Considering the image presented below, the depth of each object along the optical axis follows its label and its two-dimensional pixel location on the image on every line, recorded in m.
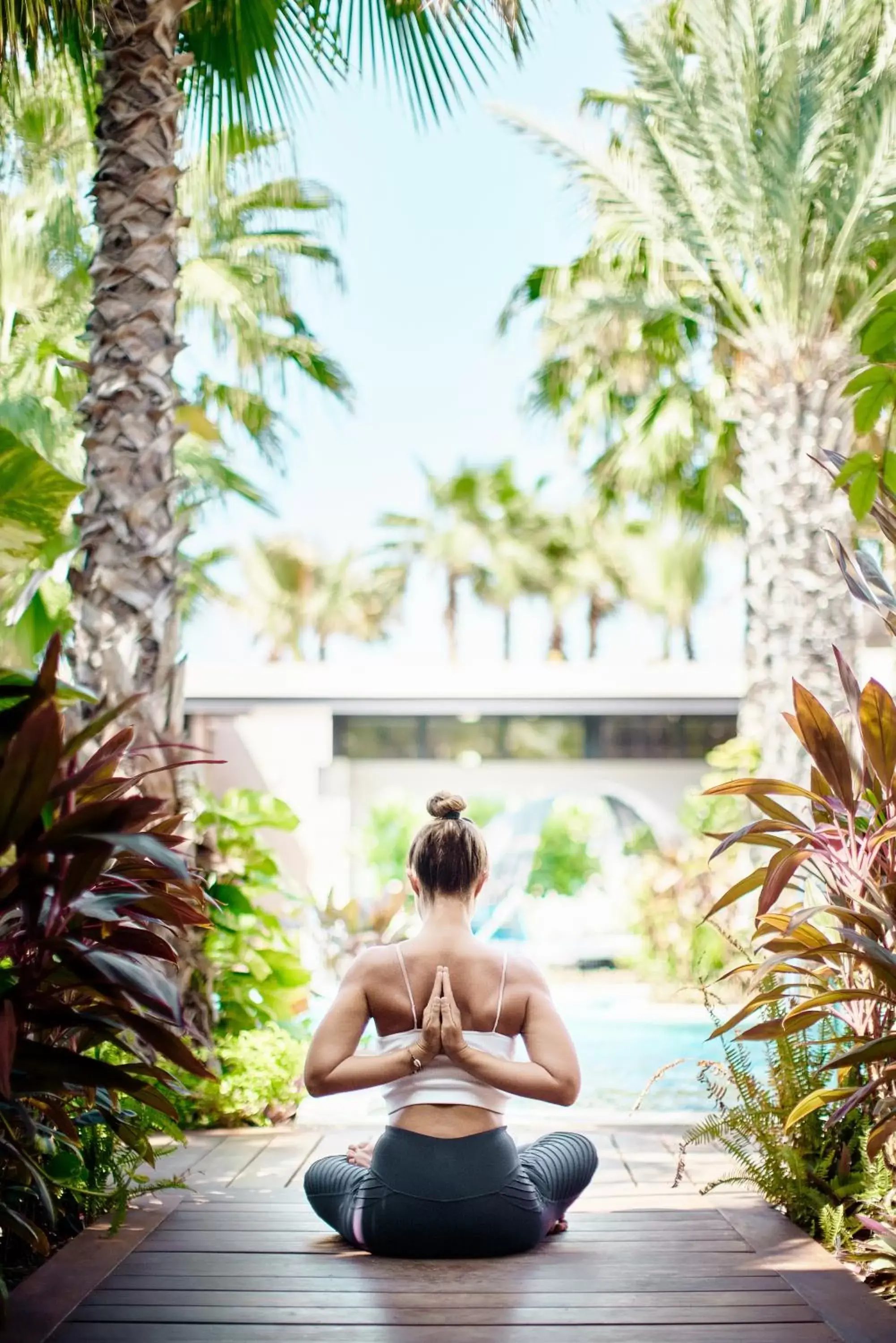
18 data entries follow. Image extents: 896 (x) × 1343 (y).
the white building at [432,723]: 15.31
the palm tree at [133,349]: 4.72
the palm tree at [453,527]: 26.91
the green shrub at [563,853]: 18.91
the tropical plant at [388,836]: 17.69
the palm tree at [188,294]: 10.71
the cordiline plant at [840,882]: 2.99
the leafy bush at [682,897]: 10.98
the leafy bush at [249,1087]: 4.87
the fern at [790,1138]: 3.23
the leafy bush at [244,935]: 5.39
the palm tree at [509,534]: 26.83
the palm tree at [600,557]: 26.97
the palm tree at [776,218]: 7.97
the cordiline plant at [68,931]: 2.10
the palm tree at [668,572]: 26.55
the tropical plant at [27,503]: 3.06
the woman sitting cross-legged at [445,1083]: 2.96
